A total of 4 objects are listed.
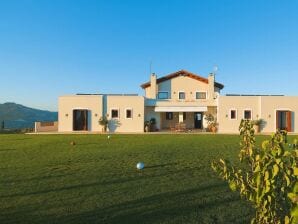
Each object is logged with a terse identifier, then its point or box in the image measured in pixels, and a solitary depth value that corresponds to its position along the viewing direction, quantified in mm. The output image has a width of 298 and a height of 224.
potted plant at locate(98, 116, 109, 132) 23877
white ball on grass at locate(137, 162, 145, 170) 7445
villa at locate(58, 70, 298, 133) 24269
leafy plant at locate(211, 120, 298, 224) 2025
